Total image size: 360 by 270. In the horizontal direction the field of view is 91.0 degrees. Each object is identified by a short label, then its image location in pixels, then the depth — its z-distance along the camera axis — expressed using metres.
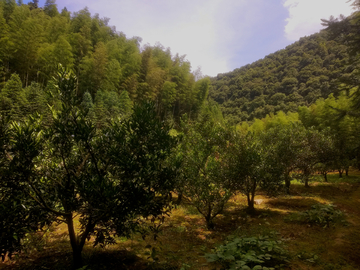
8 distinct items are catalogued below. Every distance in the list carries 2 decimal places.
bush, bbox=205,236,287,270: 4.72
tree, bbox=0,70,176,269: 3.69
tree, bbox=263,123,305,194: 15.30
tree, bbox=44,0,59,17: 45.22
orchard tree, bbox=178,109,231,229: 9.05
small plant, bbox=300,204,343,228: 9.24
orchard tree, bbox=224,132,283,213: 10.36
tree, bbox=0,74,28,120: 21.16
